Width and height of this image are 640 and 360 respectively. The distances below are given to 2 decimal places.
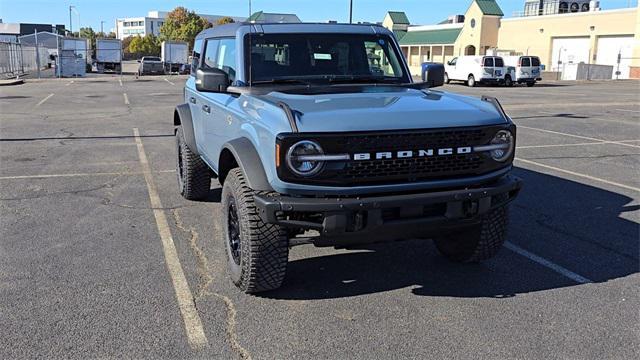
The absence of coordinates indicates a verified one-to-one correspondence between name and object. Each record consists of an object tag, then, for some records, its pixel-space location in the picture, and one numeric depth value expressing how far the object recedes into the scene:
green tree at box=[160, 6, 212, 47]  106.38
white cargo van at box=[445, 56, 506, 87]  36.53
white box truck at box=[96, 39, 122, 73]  48.77
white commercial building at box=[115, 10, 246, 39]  179.62
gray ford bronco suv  3.70
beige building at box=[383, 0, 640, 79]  50.25
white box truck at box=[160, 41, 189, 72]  49.00
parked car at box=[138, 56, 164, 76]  47.50
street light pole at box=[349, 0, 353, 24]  38.47
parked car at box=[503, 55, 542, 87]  37.97
